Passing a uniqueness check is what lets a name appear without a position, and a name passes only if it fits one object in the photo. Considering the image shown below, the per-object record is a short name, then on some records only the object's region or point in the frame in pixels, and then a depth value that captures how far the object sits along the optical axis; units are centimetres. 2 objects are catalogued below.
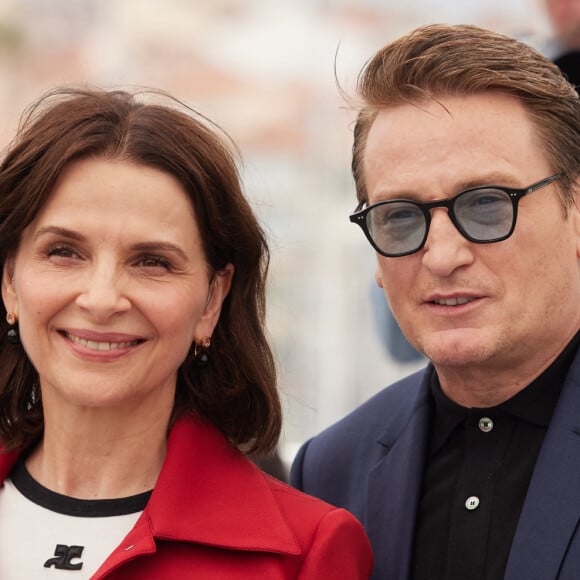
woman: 254
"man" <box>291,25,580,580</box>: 269
